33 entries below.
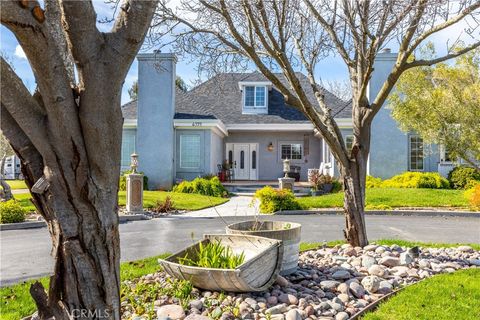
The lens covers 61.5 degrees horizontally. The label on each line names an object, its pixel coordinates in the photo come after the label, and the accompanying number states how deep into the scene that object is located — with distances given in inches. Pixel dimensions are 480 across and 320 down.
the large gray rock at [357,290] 184.4
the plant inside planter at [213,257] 181.0
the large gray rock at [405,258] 229.6
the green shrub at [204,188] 746.8
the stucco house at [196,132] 829.2
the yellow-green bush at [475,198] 547.5
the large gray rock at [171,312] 151.6
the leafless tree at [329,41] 220.4
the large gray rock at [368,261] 222.1
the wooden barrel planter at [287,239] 203.6
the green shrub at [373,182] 753.0
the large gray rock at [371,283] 189.0
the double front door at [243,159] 1013.8
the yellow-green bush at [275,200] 565.0
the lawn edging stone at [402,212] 538.3
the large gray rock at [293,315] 152.8
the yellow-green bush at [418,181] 729.6
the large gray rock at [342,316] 157.9
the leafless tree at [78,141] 91.5
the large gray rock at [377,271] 210.2
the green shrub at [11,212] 458.0
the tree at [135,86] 1409.8
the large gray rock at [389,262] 226.1
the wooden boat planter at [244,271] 163.5
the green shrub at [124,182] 761.8
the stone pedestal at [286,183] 689.6
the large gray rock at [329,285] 190.4
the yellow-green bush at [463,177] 730.8
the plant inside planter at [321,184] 749.8
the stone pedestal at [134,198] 546.3
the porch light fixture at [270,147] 994.1
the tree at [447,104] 589.9
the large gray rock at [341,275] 203.2
